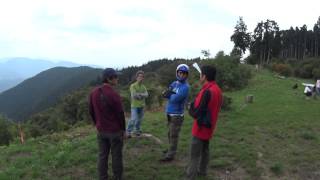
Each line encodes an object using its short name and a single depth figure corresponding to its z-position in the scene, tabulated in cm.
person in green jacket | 639
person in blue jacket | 519
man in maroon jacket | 452
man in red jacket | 449
